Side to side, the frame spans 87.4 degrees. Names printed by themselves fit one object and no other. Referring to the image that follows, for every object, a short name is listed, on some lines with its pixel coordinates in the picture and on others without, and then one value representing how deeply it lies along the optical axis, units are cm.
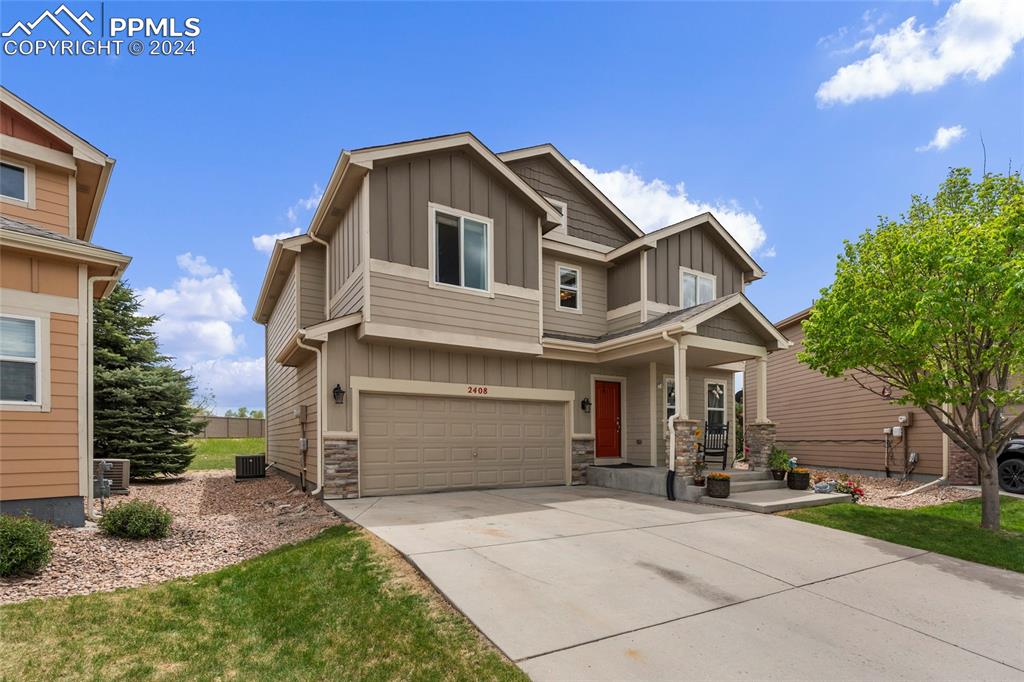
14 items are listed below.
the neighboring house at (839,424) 1362
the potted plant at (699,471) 1038
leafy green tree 716
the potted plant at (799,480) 1103
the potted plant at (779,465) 1152
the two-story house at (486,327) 990
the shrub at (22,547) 519
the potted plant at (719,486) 1002
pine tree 1373
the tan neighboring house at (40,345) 704
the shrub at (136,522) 686
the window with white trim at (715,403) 1449
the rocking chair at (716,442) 1305
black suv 1197
